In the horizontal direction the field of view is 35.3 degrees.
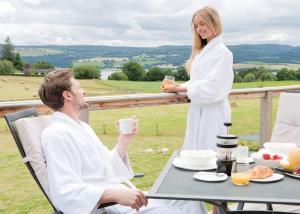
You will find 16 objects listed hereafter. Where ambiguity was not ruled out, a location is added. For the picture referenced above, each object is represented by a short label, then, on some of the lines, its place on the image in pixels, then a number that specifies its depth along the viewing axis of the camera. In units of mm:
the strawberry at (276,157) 2344
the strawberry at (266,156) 2346
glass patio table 1773
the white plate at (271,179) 2008
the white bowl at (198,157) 2266
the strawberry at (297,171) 2142
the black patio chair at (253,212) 2236
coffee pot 2135
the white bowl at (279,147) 2588
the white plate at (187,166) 2244
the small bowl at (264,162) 2304
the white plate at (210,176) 2025
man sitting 1950
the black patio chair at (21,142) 2100
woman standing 3240
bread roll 2050
